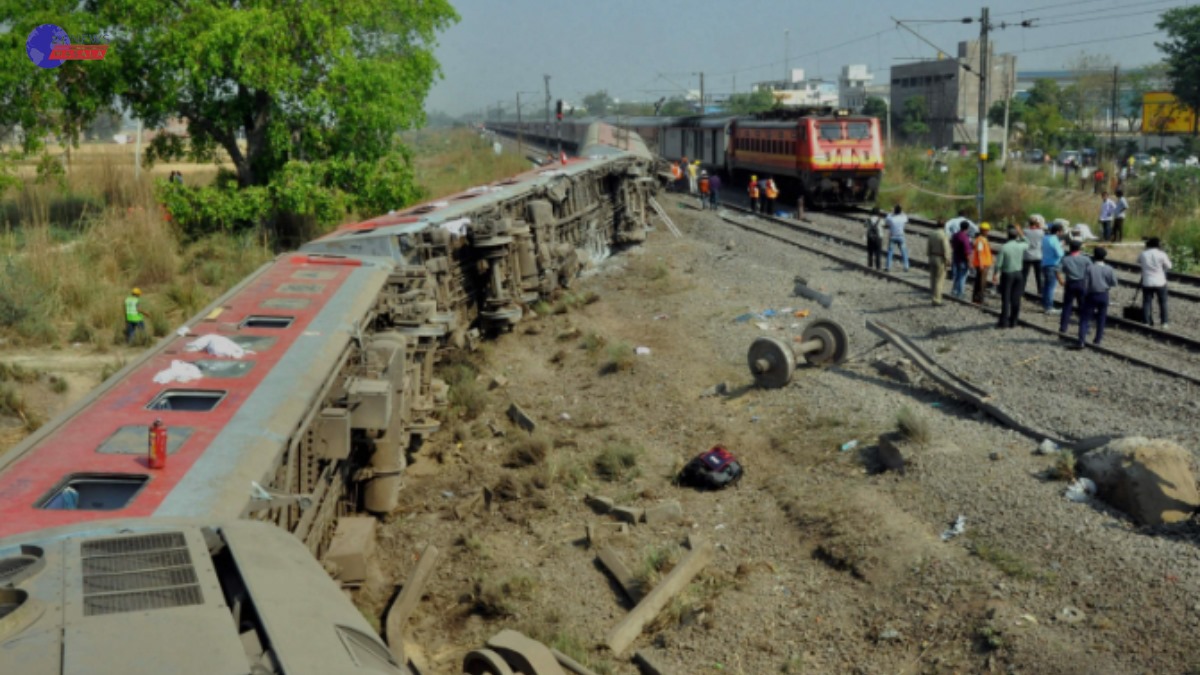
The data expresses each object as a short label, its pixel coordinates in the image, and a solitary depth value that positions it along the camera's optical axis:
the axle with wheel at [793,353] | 12.98
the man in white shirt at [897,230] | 19.89
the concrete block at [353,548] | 7.92
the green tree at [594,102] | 179.50
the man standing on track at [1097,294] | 13.32
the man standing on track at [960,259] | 17.06
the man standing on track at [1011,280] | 14.52
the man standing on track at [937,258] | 16.42
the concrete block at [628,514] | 9.95
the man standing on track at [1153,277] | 14.60
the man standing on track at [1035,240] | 16.55
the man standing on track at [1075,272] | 13.52
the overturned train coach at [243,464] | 3.77
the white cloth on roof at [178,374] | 7.56
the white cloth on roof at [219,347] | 8.31
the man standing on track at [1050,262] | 15.60
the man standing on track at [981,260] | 16.25
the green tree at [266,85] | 20.19
